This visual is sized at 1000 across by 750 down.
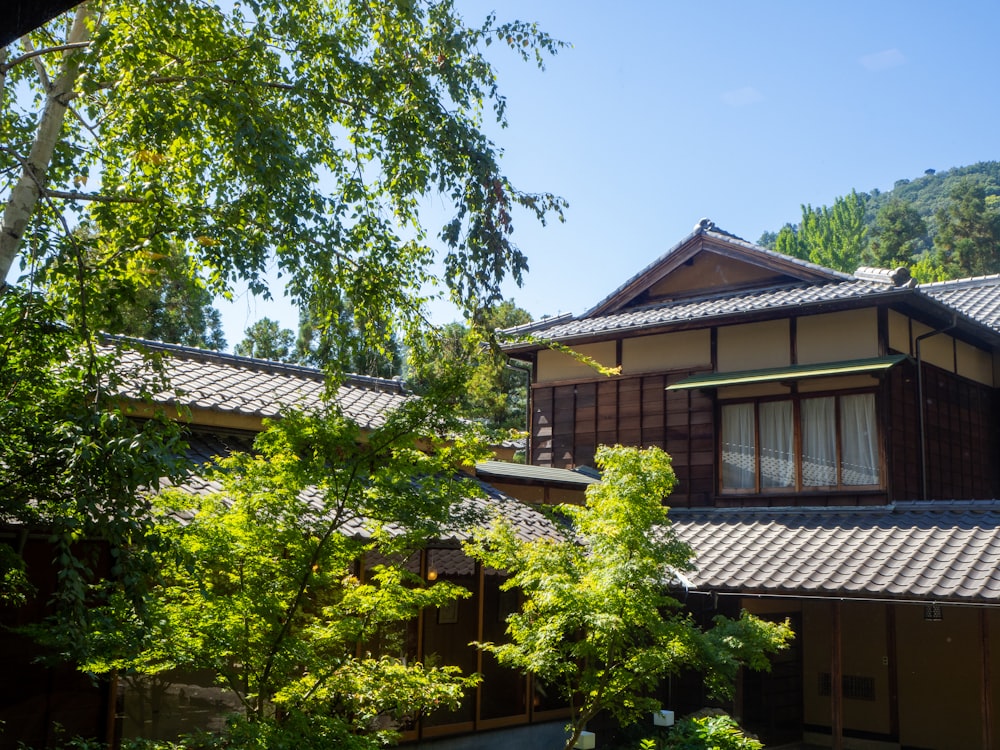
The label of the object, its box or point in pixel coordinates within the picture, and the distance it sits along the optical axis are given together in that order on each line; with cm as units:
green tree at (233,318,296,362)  3148
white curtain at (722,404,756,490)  1440
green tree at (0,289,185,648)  477
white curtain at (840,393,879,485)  1320
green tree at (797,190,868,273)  4656
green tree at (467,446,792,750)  870
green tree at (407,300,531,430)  680
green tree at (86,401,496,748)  625
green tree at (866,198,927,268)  4419
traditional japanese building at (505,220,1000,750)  1235
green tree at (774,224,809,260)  4791
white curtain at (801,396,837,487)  1356
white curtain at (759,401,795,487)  1398
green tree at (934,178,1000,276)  4309
